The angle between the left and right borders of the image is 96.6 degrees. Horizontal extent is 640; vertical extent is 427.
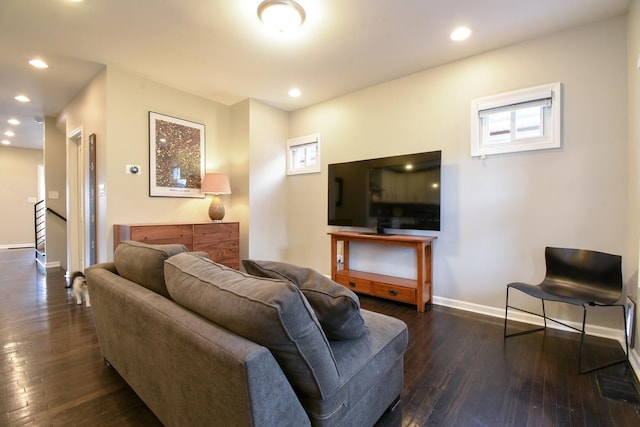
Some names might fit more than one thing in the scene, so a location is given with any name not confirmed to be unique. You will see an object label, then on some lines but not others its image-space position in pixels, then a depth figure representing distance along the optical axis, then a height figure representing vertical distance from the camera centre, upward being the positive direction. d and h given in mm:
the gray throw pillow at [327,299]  1142 -359
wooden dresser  2980 -299
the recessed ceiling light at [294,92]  3799 +1605
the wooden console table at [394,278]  2984 -817
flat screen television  3057 +200
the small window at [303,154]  4277 +865
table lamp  3787 +287
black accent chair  2031 -587
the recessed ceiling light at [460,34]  2506 +1582
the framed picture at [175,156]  3516 +700
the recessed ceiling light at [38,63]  3027 +1594
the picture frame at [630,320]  1992 -792
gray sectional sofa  866 -497
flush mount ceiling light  2117 +1507
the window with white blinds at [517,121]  2541 +849
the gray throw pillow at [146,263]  1456 -295
